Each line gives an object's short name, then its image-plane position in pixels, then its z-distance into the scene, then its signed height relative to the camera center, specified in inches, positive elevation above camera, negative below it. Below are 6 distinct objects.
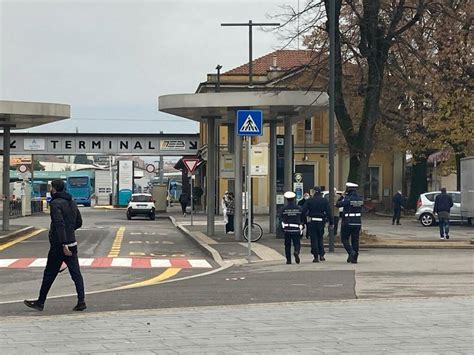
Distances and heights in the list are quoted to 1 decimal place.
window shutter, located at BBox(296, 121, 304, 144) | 2356.1 +143.9
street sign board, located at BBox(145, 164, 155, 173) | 2942.9 +63.6
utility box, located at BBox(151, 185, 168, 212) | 2464.3 -32.4
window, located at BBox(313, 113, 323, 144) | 2358.5 +157.9
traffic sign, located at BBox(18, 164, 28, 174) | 2354.8 +51.2
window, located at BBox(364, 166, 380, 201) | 2416.3 +5.3
